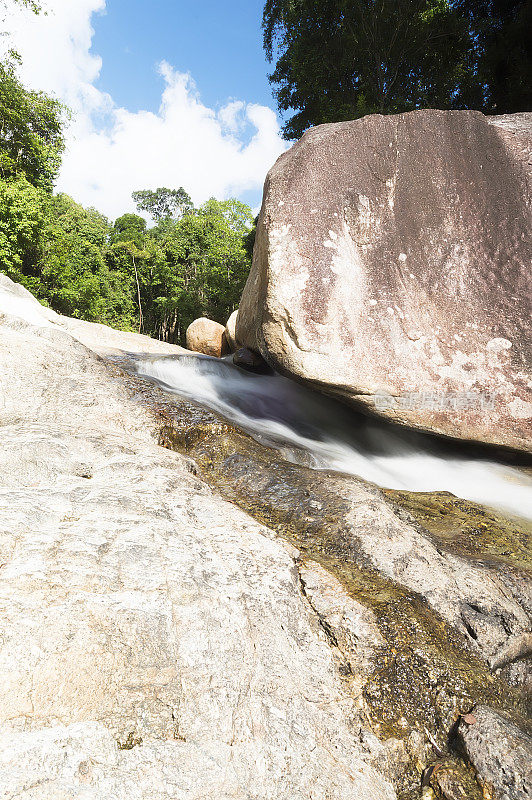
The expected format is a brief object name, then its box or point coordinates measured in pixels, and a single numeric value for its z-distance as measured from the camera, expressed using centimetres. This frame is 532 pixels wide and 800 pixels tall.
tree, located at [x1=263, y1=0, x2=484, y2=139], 1520
